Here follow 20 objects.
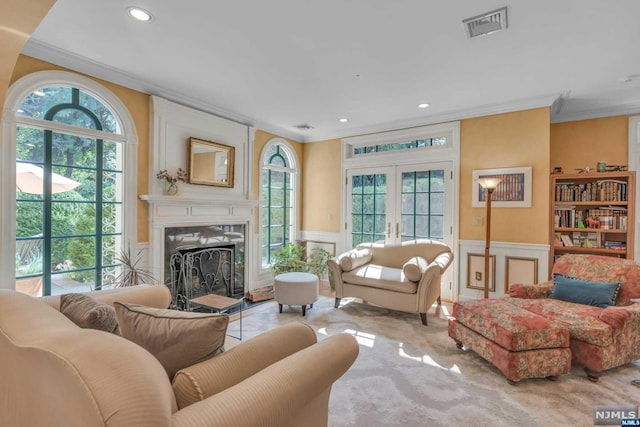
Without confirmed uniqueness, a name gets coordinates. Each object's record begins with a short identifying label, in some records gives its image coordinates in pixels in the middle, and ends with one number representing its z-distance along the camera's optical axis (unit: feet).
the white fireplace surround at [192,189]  11.22
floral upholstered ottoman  7.29
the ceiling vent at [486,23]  6.83
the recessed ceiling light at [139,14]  6.79
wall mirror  12.53
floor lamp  11.75
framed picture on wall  12.31
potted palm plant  10.25
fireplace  11.91
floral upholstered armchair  7.54
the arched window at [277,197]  16.61
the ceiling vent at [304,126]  16.09
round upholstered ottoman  11.96
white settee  11.22
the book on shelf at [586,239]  12.48
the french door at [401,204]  14.30
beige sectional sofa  2.32
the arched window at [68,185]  8.63
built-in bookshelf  11.88
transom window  14.67
